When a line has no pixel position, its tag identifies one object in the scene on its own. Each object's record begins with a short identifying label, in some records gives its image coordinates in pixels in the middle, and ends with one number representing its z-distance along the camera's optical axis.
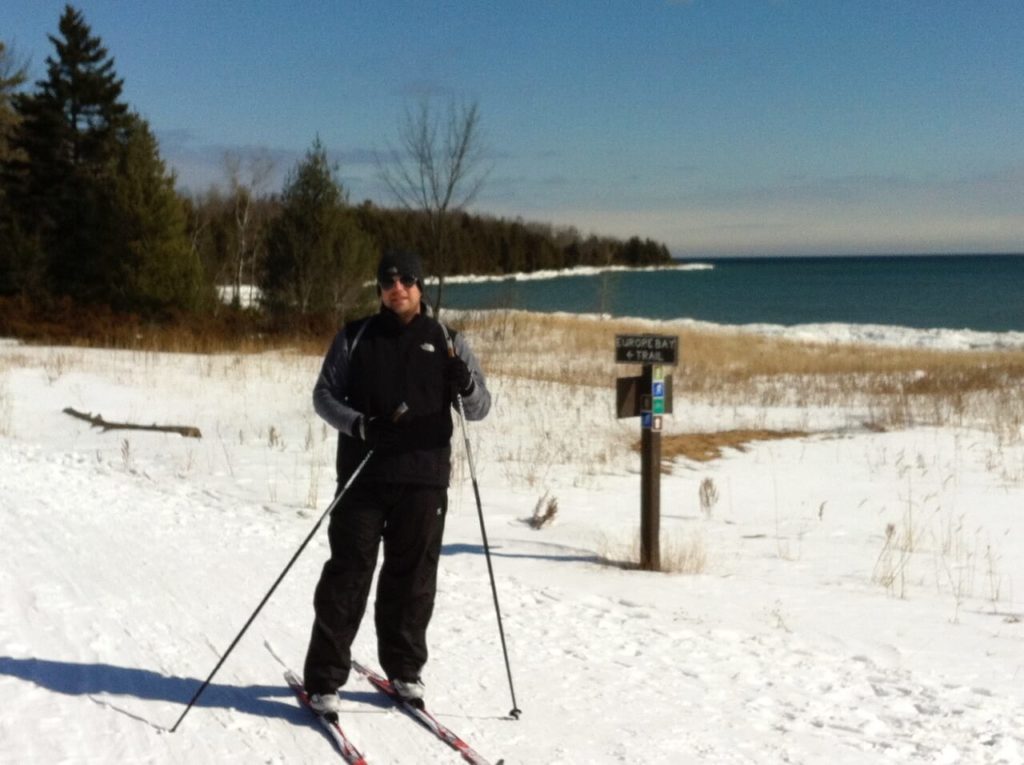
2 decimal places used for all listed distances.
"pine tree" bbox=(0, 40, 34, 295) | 26.66
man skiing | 4.21
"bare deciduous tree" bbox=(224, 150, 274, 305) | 35.88
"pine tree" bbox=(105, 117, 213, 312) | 24.75
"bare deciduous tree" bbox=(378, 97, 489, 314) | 22.93
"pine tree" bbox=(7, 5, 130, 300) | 28.75
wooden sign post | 6.94
